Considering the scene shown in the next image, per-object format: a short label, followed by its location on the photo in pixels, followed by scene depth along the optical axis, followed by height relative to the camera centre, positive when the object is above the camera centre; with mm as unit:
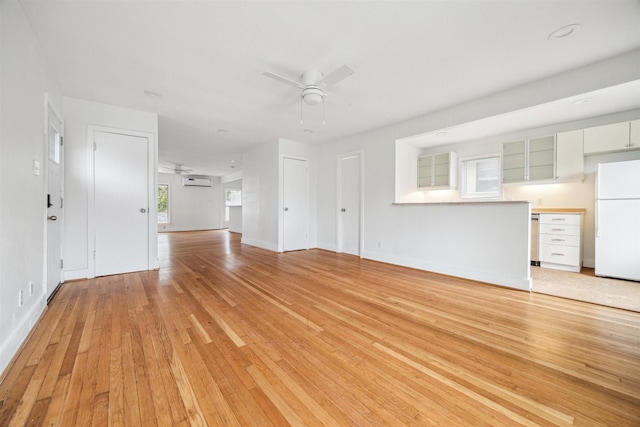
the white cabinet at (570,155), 3740 +910
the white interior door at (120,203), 3604 +90
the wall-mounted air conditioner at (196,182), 10805 +1252
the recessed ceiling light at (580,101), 2891 +1360
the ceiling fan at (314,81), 2490 +1413
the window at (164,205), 10414 +178
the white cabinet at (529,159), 3979 +902
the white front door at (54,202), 2725 +77
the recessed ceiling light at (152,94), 3252 +1568
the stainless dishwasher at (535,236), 4199 -416
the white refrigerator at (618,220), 3232 -89
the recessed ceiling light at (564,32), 2062 +1575
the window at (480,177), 4703 +701
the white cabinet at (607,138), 3428 +1097
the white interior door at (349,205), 5258 +129
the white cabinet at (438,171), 4750 +819
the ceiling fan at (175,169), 9109 +1603
